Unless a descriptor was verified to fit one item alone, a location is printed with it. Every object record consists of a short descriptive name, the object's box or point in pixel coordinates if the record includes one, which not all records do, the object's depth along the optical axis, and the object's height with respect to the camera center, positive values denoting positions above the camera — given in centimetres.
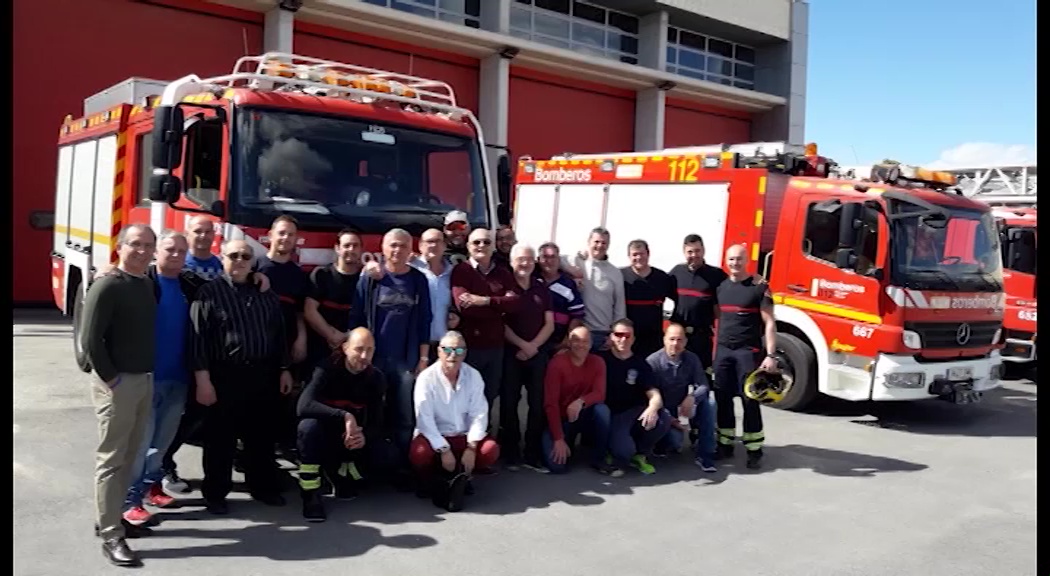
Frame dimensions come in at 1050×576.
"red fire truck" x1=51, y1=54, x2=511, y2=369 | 605 +74
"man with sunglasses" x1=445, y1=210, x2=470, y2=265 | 662 +21
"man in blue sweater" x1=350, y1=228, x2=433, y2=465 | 545 -39
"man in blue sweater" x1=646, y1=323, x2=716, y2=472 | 636 -89
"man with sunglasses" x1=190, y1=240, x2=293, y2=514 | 475 -63
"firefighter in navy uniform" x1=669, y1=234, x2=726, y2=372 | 696 -23
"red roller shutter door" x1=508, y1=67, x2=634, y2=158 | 1956 +347
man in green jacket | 405 -55
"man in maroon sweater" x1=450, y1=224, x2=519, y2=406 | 584 -27
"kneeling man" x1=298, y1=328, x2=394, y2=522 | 497 -96
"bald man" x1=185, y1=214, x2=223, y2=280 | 506 +2
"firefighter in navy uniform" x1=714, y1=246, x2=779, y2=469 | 657 -53
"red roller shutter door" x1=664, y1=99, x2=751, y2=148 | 2273 +389
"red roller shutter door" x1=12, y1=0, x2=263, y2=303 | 1371 +289
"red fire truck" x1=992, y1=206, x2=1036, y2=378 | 1105 -8
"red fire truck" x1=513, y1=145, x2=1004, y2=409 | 797 +16
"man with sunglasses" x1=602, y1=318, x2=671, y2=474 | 616 -95
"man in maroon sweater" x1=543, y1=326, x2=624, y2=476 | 606 -95
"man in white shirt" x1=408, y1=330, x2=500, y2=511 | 525 -101
